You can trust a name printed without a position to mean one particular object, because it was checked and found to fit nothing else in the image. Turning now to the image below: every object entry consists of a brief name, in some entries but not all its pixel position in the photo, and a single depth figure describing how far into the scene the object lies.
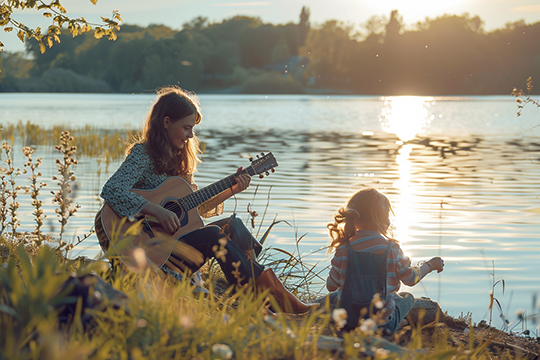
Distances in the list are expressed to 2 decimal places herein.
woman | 4.10
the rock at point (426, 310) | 4.75
